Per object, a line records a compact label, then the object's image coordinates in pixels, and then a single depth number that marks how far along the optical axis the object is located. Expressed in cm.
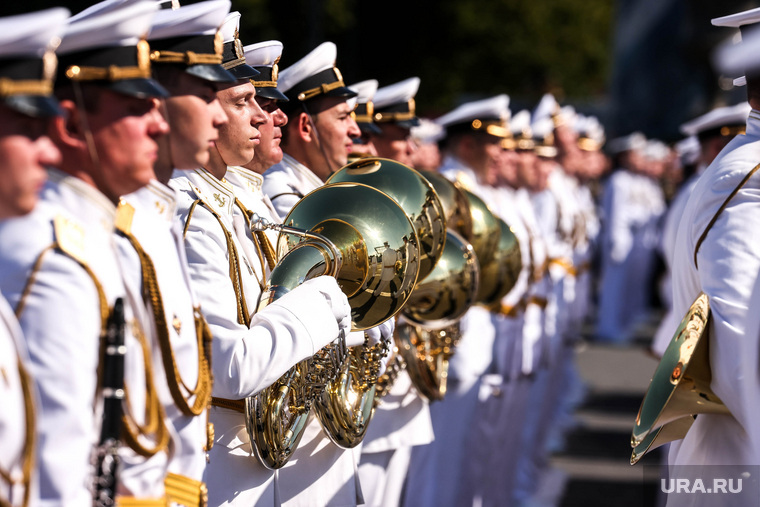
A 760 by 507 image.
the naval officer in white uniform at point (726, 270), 637
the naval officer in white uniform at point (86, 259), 393
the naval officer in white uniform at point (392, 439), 934
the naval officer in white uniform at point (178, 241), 457
